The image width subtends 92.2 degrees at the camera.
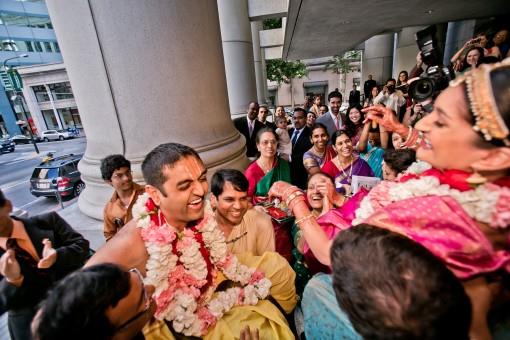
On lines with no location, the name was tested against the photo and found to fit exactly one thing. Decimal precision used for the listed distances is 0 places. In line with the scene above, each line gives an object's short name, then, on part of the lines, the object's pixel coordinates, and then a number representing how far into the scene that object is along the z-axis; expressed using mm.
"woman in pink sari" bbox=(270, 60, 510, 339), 828
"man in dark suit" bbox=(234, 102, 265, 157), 5246
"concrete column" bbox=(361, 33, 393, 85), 15188
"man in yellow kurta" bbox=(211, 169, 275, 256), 1997
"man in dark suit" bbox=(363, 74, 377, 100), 9897
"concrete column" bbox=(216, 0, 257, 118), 7754
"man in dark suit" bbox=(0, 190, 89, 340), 1452
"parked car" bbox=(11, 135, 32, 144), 26119
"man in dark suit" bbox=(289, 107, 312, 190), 4113
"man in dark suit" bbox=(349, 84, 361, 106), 9328
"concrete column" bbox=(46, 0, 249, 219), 2131
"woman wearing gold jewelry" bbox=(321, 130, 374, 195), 2984
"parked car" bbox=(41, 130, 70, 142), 26016
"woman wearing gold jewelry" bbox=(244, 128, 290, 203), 3025
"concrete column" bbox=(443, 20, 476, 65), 9016
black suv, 7688
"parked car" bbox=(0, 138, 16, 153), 21323
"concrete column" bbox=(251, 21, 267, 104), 14203
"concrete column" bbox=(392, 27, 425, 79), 11727
